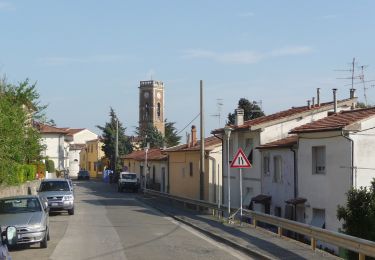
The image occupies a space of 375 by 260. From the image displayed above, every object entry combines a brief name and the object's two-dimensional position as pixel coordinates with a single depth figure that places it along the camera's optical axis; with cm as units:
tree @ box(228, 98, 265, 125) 6711
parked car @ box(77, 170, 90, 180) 9688
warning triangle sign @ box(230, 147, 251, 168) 2297
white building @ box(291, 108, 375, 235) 2339
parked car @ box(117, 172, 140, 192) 6072
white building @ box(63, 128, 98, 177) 12186
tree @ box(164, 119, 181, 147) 11095
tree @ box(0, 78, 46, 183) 2416
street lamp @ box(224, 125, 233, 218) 2602
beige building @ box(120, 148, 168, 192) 5948
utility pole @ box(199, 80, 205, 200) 3391
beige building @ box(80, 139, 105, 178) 11769
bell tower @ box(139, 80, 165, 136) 11962
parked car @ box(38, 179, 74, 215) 2962
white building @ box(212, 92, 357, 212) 3312
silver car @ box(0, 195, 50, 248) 1602
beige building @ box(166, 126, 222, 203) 4147
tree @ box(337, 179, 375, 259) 1446
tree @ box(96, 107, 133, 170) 9725
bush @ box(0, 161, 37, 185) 2612
